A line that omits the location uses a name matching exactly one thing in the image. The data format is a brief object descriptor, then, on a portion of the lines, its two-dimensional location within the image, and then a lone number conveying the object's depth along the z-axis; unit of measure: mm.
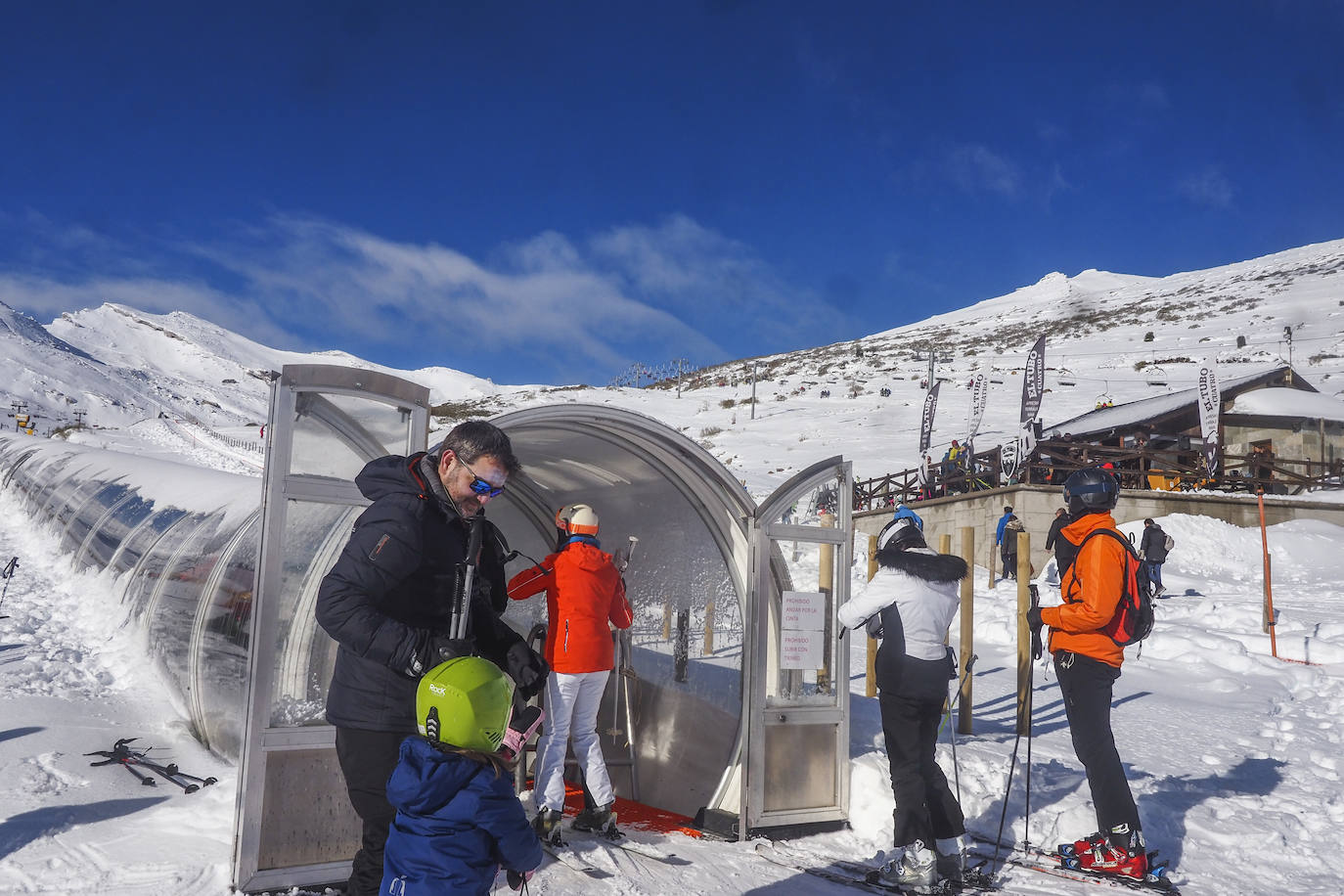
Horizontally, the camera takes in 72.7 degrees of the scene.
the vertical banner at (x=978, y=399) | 26406
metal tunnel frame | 4098
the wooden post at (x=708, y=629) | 6984
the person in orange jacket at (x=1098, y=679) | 4656
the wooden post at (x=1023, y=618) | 7586
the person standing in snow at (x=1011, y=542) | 16844
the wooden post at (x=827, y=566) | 5961
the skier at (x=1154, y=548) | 14906
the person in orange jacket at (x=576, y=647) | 4965
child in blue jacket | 2326
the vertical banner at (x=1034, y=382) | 21641
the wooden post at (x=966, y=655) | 7488
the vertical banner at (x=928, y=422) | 25016
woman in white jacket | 4543
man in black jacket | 2633
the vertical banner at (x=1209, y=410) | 21016
